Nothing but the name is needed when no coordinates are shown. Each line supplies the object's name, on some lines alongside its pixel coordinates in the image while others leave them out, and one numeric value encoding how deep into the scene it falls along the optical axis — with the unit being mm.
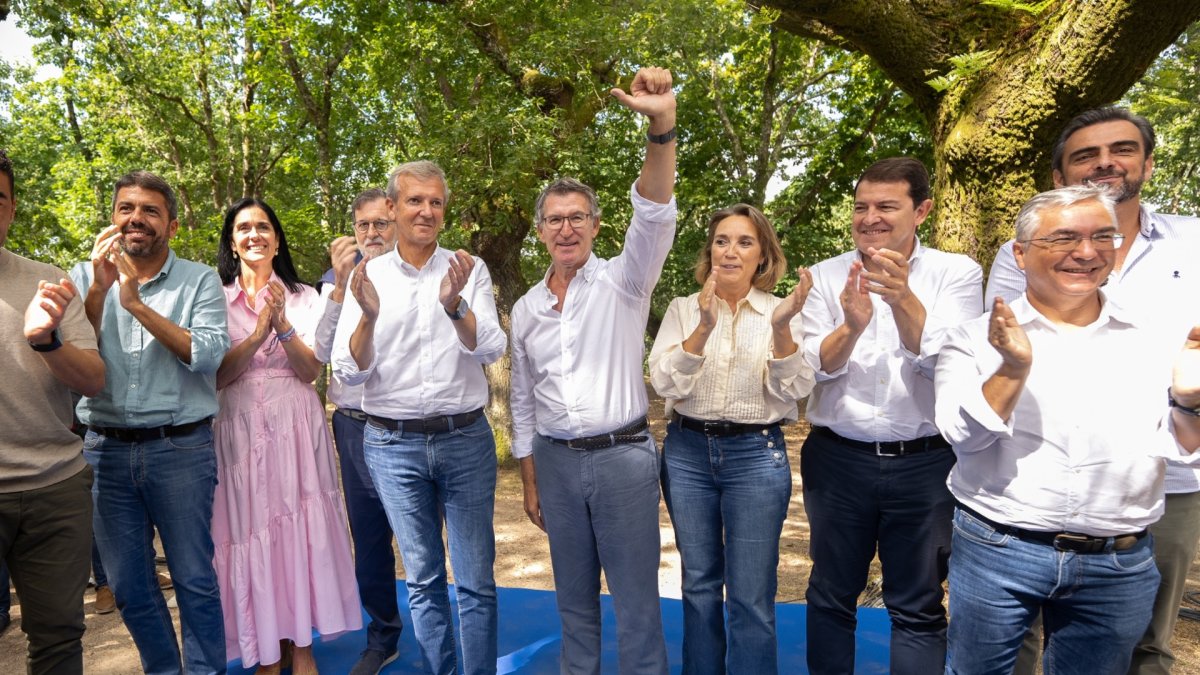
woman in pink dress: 3428
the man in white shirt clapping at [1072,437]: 2029
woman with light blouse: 2910
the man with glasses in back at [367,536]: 3629
